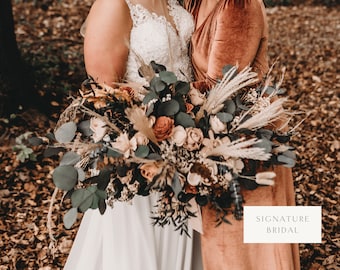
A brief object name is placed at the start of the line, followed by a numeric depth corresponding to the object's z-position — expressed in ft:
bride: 7.29
